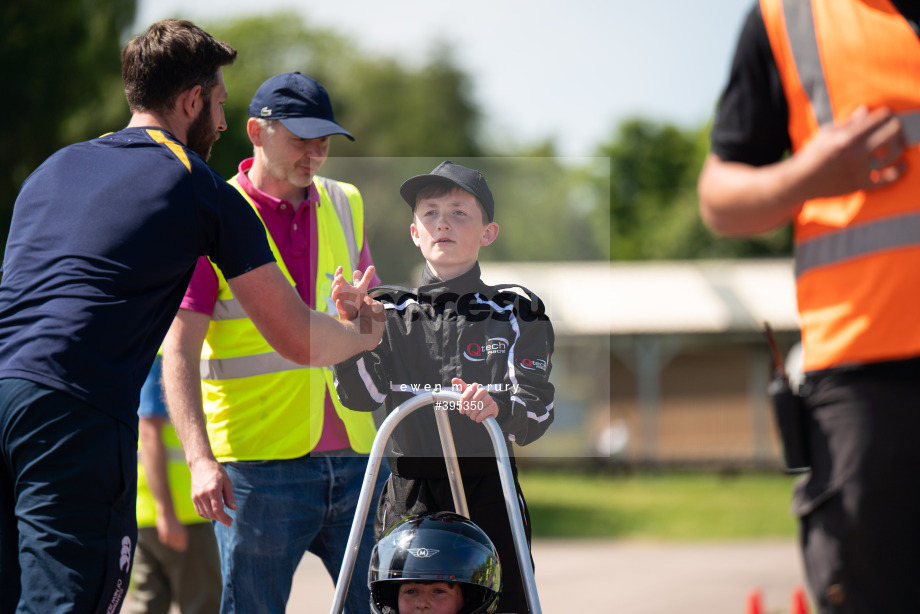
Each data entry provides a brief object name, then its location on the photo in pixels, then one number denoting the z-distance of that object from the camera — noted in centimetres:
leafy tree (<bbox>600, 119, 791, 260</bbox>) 10625
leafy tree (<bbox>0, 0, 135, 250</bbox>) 2878
